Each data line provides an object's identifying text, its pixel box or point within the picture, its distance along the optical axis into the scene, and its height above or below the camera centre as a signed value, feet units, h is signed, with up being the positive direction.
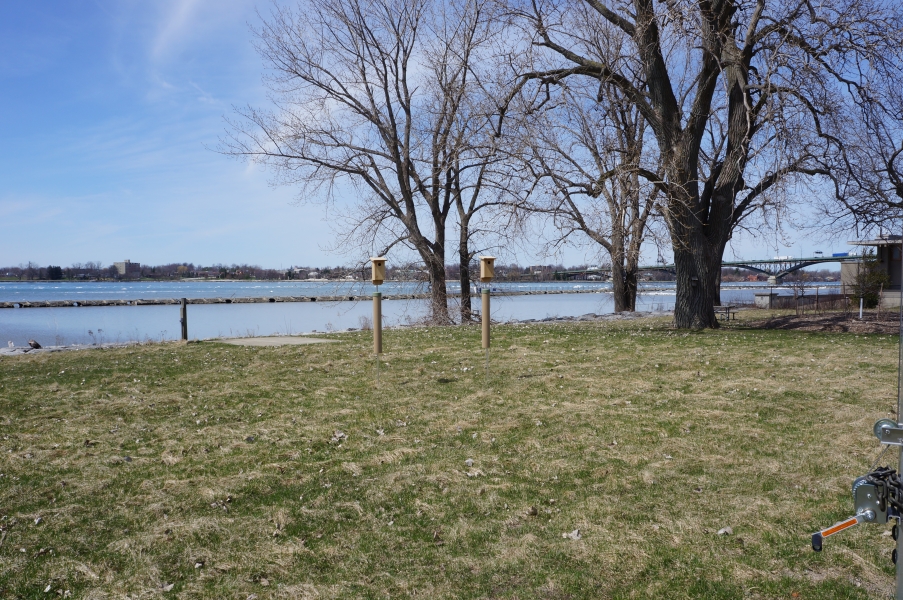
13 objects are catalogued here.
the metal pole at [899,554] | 9.33 -3.98
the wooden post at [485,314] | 34.58 -2.01
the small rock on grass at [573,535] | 16.08 -6.27
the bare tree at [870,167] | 54.80 +9.27
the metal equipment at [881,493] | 9.00 -3.02
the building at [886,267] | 103.24 +0.67
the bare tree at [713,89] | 48.57 +14.25
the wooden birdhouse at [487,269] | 33.63 +0.35
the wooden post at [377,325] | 34.91 -2.52
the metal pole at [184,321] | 59.26 -3.67
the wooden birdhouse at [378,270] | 33.72 +0.37
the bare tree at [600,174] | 51.11 +7.82
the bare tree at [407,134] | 75.82 +16.51
